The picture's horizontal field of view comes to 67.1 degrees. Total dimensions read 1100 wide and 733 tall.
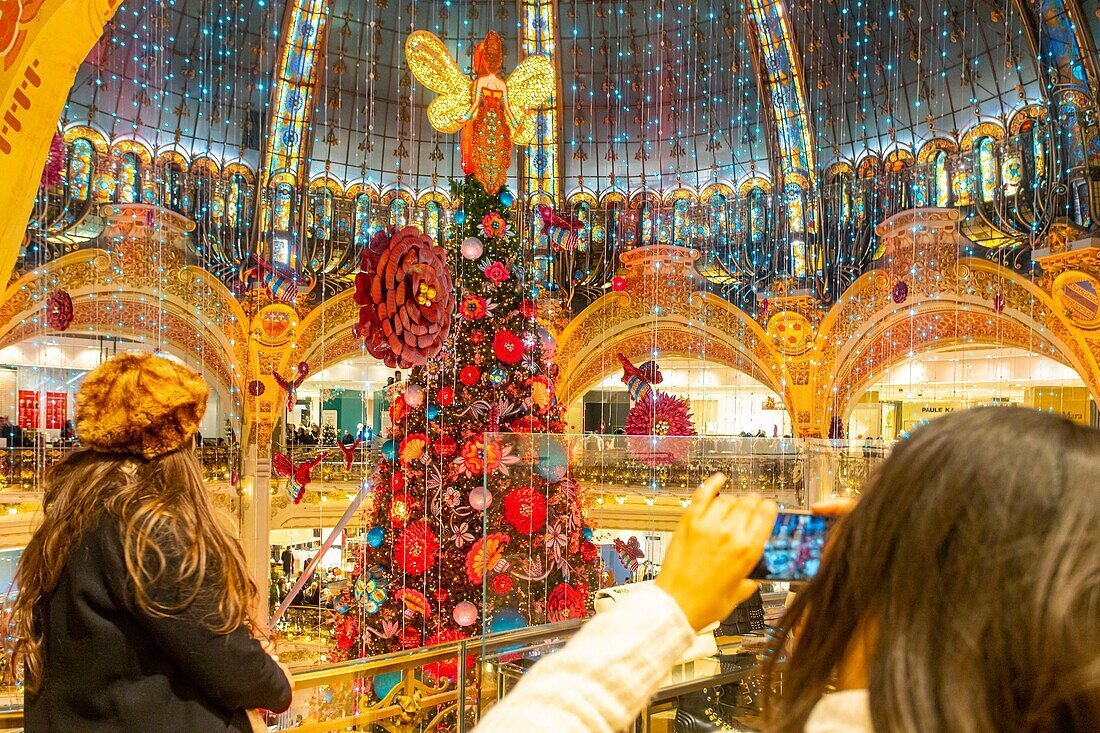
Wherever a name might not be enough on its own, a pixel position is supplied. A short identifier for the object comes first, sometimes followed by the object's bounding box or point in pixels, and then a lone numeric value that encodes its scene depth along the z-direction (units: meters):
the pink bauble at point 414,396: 4.57
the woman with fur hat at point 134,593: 1.29
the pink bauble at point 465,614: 4.35
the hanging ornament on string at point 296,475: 6.20
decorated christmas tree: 4.50
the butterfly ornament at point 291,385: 11.30
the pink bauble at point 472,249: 4.59
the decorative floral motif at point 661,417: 6.03
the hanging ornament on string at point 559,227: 5.85
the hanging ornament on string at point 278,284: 12.57
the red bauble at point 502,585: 3.08
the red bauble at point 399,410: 4.65
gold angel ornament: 4.70
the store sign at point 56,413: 11.12
